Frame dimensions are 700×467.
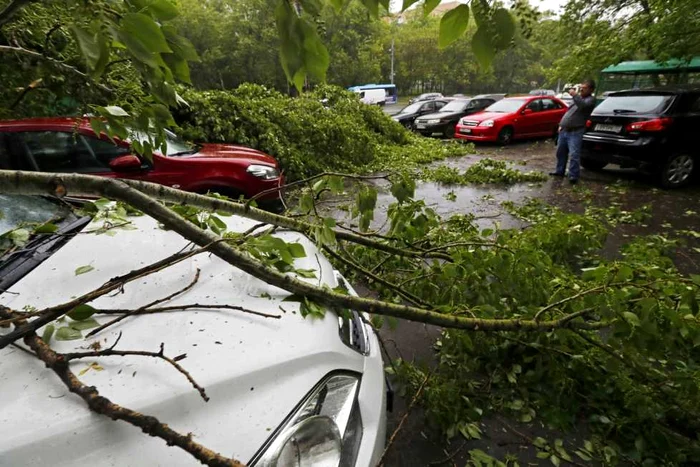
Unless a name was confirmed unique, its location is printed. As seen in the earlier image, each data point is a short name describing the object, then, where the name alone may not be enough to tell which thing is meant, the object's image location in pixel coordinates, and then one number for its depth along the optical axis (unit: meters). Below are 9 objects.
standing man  6.80
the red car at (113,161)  3.95
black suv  6.37
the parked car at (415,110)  16.14
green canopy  9.19
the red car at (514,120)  11.87
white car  1.03
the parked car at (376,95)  29.97
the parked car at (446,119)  14.14
